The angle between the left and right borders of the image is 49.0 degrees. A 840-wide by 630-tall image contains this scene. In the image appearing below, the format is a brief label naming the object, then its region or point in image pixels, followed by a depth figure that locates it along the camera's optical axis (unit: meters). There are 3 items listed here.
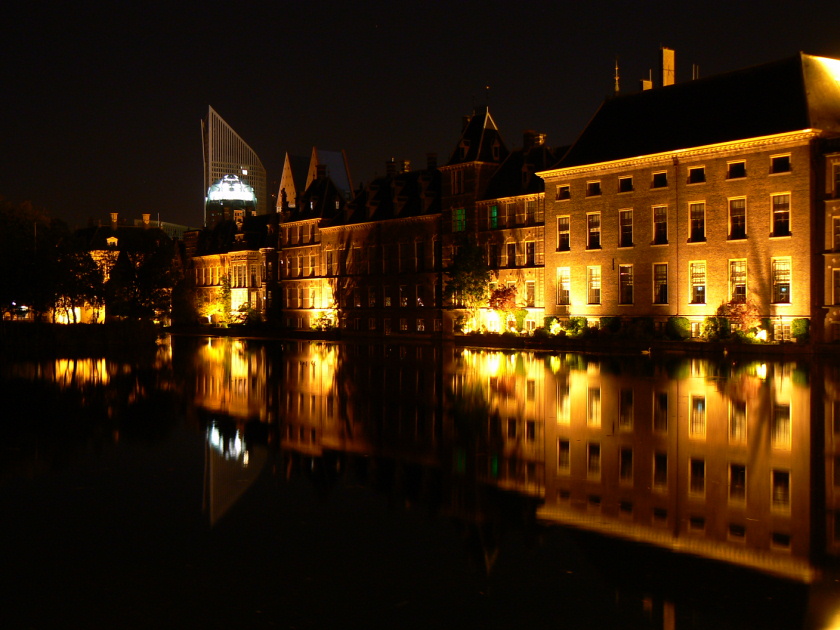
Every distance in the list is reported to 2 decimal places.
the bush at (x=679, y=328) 50.69
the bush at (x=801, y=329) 45.22
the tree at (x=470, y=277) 62.75
